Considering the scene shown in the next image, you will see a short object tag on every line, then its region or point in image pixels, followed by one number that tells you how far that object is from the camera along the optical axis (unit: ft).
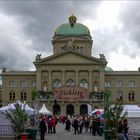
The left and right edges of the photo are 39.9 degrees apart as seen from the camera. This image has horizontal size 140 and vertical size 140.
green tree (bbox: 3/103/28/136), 41.82
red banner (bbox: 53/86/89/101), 130.28
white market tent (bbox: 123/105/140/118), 49.61
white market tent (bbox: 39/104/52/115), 84.54
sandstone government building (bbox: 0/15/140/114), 134.76
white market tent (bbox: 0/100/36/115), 53.90
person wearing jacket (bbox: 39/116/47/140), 46.51
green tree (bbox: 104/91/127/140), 38.99
